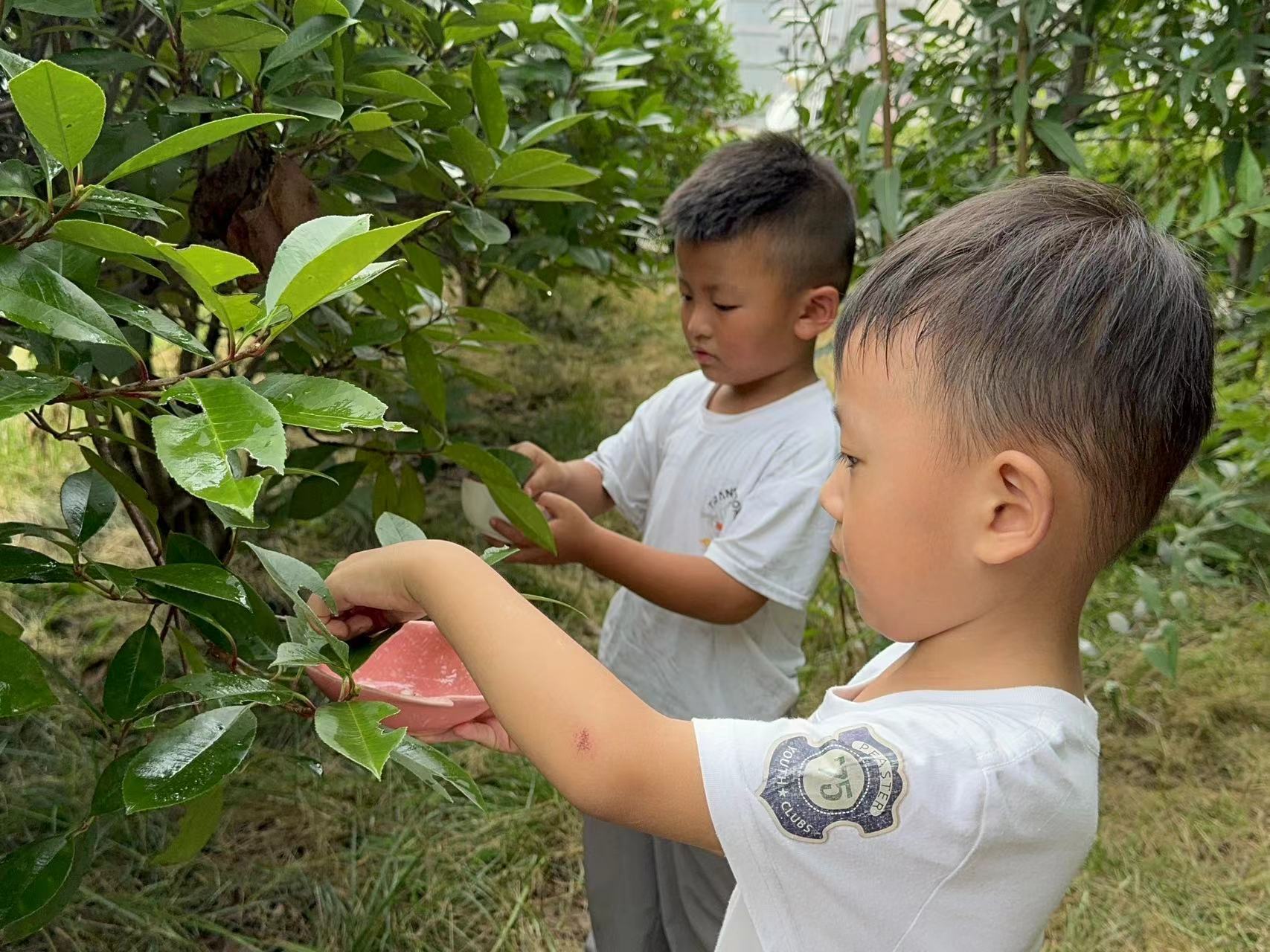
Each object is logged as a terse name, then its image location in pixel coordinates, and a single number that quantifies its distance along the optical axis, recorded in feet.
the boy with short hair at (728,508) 4.39
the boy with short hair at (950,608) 2.24
